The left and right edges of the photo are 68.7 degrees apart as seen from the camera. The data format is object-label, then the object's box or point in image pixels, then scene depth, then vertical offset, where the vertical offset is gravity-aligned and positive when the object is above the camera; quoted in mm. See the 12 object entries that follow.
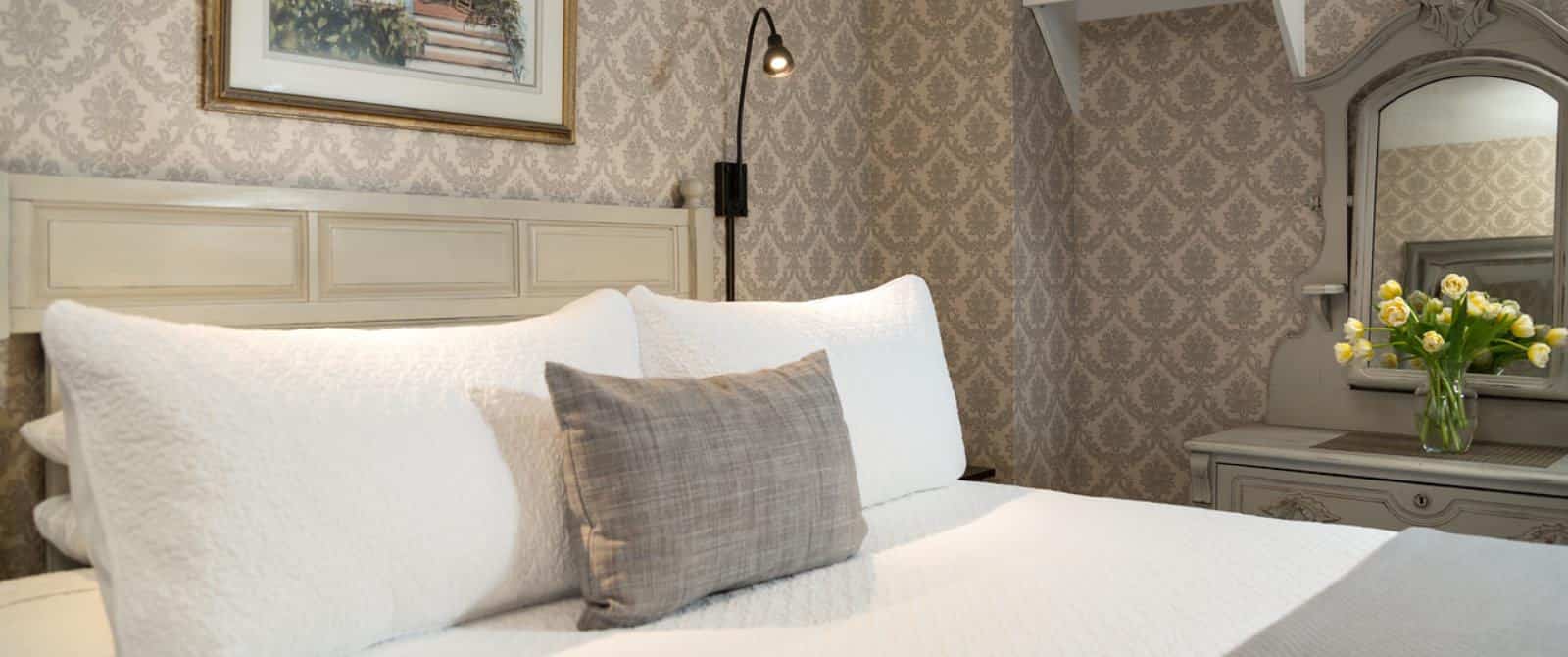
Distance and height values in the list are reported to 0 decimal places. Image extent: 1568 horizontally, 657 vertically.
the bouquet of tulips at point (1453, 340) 2439 -104
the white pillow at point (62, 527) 1555 -337
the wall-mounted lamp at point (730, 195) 2803 +225
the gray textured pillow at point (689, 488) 1346 -249
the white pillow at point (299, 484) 1131 -215
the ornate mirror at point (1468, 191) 2523 +229
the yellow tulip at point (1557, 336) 2400 -92
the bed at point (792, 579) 1283 -369
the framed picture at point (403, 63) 1926 +410
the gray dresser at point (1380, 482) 2281 -409
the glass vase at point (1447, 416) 2467 -267
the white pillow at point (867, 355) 1766 -109
